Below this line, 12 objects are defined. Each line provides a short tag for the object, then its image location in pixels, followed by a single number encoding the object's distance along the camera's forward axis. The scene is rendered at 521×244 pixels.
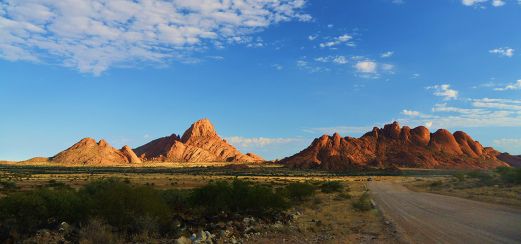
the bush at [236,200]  20.64
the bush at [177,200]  21.41
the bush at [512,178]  47.10
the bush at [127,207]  14.87
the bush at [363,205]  26.57
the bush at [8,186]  38.68
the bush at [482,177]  54.59
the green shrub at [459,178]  63.95
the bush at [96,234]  12.87
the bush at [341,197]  35.71
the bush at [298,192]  32.31
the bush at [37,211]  15.07
